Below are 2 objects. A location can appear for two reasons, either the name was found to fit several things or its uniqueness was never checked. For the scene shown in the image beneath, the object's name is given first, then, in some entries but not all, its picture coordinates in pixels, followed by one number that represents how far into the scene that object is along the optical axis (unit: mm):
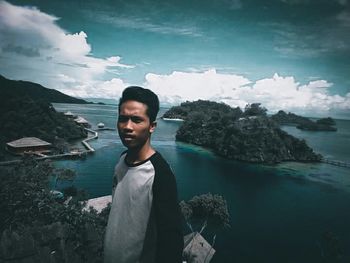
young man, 1253
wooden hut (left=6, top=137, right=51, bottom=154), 29531
